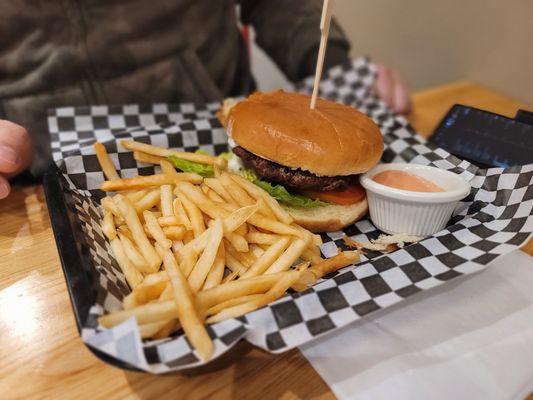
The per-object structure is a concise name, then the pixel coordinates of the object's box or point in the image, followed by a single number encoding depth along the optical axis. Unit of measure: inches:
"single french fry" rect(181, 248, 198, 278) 8.0
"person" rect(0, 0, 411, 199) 12.5
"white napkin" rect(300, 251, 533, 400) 6.8
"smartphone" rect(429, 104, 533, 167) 11.0
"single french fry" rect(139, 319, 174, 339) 6.7
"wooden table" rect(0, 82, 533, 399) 6.8
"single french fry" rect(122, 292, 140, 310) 7.0
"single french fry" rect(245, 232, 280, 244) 9.0
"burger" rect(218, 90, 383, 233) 10.2
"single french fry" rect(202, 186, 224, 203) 9.8
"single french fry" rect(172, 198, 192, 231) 8.9
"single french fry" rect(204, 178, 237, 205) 9.9
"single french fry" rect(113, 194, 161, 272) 8.2
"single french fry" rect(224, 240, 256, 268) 8.9
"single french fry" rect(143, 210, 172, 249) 8.5
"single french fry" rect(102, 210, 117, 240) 8.8
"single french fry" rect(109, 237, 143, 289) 8.0
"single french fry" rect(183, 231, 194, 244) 9.1
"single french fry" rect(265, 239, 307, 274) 8.2
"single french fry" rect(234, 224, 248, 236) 9.0
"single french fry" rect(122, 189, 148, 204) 9.7
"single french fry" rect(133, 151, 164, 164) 11.7
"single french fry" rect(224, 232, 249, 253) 8.6
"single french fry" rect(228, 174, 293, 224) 9.3
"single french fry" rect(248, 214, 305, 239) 8.7
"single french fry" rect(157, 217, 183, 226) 8.9
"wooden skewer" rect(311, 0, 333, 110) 9.5
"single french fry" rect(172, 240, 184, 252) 9.0
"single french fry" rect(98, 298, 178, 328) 6.5
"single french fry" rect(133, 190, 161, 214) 9.5
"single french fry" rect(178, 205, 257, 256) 8.3
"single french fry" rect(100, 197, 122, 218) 9.2
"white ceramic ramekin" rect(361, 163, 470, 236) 10.0
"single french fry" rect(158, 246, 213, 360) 6.4
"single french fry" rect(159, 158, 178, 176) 11.1
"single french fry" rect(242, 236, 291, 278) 8.2
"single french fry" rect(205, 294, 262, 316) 7.4
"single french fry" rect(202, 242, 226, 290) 8.1
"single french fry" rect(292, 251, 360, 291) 8.3
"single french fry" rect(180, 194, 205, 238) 8.9
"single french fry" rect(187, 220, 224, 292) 7.8
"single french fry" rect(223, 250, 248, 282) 8.7
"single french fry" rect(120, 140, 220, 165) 11.2
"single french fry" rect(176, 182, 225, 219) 8.9
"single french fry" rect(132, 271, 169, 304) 7.2
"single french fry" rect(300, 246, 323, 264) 9.1
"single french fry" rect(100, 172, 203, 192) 10.1
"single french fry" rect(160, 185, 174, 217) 9.4
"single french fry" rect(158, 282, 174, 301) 7.3
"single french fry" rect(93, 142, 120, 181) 10.9
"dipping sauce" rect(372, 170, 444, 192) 10.5
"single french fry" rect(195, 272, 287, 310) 7.3
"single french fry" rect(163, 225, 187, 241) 8.9
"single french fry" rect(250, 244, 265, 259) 9.1
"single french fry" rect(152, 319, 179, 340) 7.1
